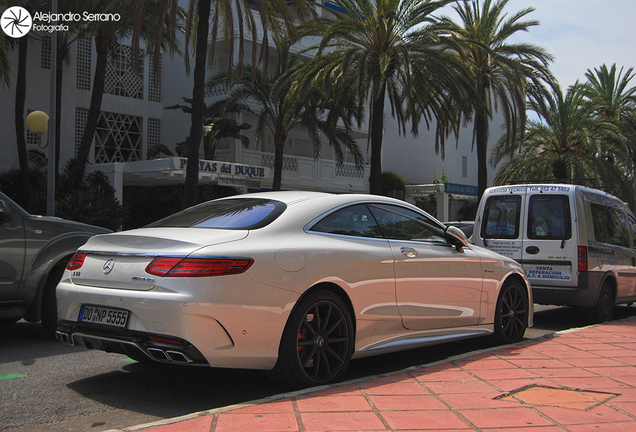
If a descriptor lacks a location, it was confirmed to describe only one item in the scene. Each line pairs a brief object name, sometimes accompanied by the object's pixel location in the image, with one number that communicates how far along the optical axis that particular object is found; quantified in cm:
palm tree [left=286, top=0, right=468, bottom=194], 1662
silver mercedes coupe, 404
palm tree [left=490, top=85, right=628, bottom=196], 2466
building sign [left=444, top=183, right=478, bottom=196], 3269
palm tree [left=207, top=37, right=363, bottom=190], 2109
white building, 2165
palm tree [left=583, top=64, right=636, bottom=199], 3153
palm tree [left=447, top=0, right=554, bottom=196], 2056
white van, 850
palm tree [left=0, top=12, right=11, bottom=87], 1442
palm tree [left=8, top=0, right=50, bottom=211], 1939
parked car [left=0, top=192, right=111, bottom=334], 644
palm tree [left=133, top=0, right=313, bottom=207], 1492
